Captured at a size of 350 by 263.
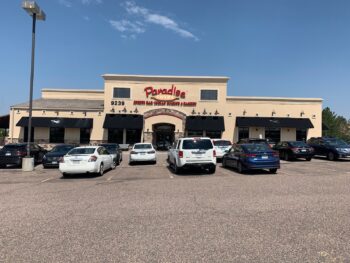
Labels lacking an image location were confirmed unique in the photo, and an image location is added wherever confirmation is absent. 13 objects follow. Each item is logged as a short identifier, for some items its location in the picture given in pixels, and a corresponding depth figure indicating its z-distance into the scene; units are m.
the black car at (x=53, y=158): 18.41
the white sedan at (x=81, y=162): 13.94
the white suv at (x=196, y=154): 14.37
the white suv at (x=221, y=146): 20.12
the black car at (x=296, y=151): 21.12
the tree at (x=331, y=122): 68.19
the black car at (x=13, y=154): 18.53
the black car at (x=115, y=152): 19.27
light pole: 15.97
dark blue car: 14.28
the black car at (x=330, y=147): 21.05
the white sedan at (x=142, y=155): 19.81
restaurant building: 35.47
